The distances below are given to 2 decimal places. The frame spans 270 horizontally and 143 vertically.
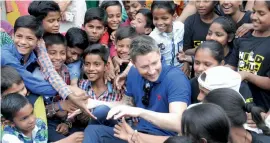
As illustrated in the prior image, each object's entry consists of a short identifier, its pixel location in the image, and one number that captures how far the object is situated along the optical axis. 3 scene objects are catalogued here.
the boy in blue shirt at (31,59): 3.04
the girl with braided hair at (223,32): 3.51
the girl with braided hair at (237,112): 2.24
